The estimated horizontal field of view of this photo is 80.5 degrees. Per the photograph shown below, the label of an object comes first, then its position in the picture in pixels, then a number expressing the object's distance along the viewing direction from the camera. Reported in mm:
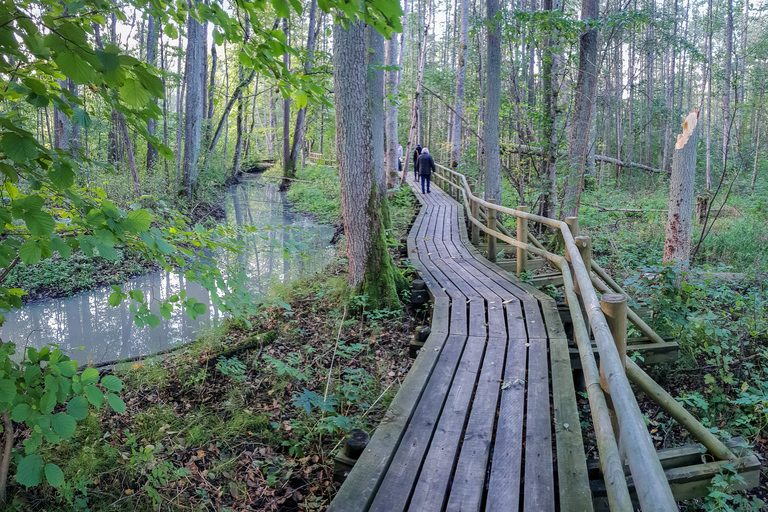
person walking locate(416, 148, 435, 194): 16688
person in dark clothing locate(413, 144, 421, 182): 18766
